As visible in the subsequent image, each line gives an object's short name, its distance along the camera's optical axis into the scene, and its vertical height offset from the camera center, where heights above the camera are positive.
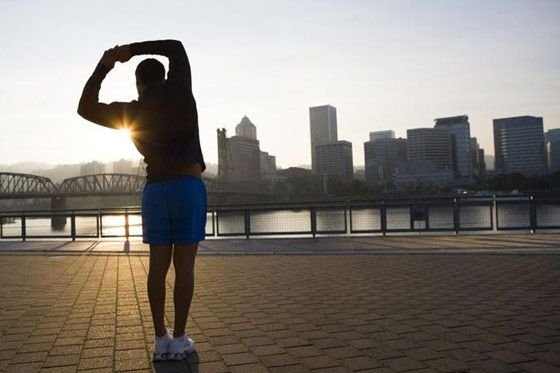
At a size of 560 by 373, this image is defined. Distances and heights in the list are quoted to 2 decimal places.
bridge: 84.69 +4.09
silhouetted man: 3.26 +0.29
